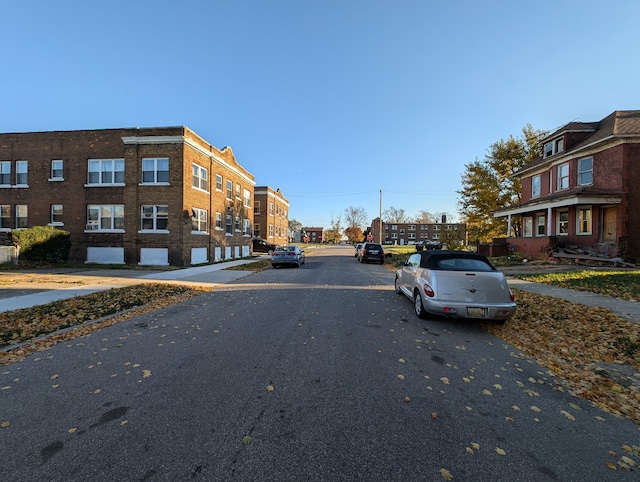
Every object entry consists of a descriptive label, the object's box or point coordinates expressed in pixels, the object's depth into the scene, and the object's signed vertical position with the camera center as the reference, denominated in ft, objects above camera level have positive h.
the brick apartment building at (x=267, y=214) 146.41 +11.93
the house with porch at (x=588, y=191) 58.65 +10.33
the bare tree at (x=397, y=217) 425.28 +31.69
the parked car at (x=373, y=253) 84.07 -3.70
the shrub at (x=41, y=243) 56.90 -1.28
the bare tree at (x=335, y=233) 384.88 +8.09
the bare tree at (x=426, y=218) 409.04 +29.74
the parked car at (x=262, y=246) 127.54 -2.96
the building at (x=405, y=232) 379.16 +10.15
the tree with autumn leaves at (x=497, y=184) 106.83 +19.66
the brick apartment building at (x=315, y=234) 507.05 +8.31
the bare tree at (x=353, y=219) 375.45 +24.78
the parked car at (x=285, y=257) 66.37 -3.83
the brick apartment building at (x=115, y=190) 64.39 +9.98
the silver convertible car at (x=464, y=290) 20.20 -3.27
